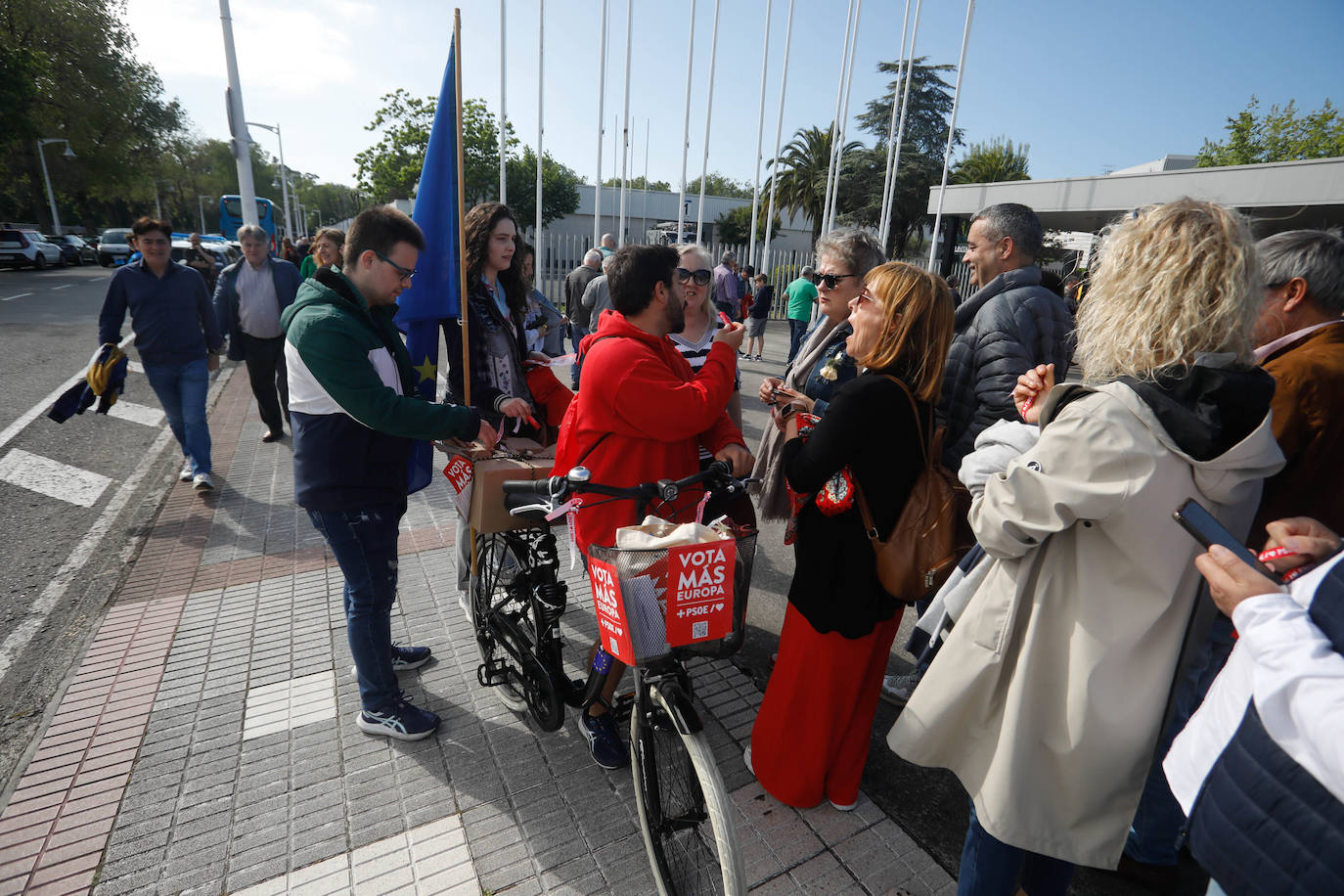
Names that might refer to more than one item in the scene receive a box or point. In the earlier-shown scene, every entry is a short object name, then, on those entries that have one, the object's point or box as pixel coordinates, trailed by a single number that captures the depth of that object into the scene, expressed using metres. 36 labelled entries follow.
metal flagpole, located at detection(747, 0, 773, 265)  15.42
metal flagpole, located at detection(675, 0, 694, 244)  13.63
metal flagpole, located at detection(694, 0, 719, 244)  14.65
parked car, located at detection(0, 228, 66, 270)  25.42
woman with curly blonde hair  1.44
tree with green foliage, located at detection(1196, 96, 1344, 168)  26.42
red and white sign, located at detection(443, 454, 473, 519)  2.76
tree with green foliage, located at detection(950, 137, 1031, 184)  42.41
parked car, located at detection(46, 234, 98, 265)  31.52
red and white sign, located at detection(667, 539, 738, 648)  1.74
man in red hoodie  2.19
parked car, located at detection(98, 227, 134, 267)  31.28
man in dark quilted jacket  2.83
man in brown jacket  2.07
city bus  28.15
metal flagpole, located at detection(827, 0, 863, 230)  15.39
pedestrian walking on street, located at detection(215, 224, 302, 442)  6.25
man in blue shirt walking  5.15
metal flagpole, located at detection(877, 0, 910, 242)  15.66
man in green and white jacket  2.35
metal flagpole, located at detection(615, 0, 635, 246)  13.23
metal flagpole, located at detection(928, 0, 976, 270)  15.22
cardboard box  2.49
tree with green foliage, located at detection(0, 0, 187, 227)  33.75
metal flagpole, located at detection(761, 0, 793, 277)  15.20
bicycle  1.82
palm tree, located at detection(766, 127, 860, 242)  36.34
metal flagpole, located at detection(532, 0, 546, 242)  12.59
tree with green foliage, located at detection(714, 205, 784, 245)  45.38
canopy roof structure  10.53
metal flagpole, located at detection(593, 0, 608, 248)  13.39
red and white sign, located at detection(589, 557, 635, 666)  1.77
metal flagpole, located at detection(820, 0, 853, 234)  15.45
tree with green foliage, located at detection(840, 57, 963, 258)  39.84
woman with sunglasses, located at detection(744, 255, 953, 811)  2.12
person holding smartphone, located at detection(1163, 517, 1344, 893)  1.01
